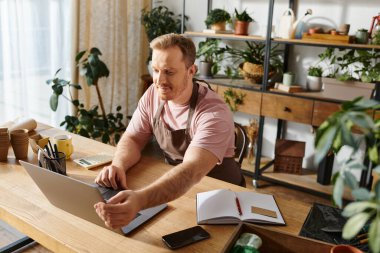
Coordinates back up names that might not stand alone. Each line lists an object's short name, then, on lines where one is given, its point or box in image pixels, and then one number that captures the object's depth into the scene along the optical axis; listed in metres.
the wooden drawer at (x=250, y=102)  2.97
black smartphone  1.04
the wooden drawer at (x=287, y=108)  2.79
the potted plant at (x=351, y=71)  2.61
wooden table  1.03
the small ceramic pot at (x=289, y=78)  2.90
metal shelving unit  2.70
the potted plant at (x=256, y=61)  3.04
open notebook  1.16
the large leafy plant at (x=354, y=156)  0.52
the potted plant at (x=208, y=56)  3.29
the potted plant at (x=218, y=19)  3.19
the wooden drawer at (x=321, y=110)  2.70
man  1.21
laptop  1.01
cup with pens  1.38
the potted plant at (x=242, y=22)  3.09
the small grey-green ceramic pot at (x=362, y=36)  2.68
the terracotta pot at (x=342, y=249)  0.86
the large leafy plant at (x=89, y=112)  2.71
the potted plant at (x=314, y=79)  2.90
